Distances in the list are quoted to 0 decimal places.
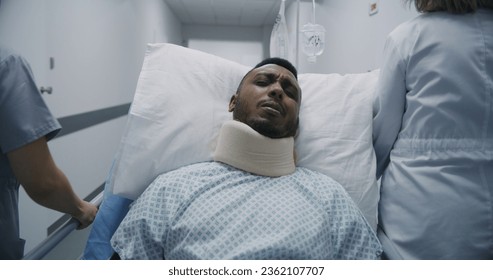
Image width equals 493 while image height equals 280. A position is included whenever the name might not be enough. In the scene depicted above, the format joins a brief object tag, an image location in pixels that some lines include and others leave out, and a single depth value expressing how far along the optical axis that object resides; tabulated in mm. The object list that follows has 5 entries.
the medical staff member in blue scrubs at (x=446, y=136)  787
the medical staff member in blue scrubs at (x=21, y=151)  727
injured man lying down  753
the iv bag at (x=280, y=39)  1937
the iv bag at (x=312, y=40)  1857
